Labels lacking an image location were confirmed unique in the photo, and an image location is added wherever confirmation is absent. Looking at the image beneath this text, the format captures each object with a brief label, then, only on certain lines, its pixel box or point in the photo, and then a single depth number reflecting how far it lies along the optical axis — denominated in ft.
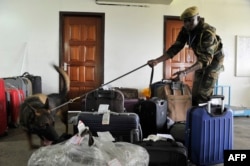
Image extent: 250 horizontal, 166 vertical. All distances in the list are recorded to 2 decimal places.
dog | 8.70
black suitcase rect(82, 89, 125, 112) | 8.95
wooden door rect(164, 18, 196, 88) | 18.31
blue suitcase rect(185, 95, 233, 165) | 7.73
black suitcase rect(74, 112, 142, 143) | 7.34
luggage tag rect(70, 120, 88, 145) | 4.96
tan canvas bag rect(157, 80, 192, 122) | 11.46
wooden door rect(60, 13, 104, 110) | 17.67
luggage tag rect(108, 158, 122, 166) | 4.56
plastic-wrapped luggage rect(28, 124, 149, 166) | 4.59
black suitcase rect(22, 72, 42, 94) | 16.08
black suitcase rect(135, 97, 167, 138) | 9.20
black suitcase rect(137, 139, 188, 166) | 5.92
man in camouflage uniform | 8.55
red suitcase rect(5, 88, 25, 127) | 12.91
